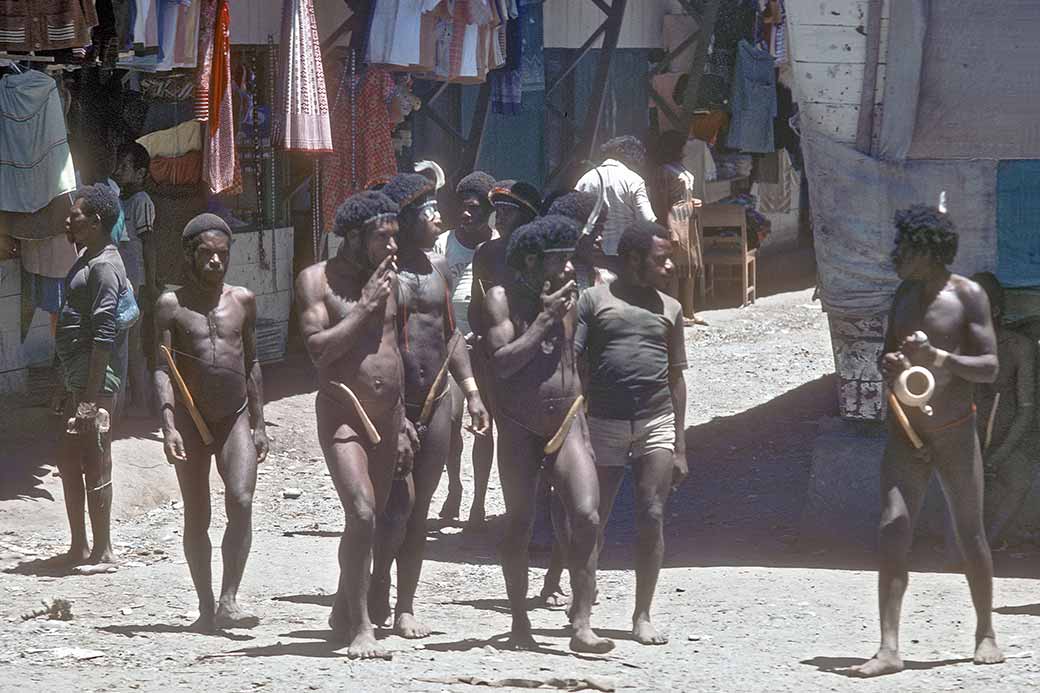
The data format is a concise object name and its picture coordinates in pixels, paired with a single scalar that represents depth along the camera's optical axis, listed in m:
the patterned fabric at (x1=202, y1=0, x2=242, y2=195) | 21.66
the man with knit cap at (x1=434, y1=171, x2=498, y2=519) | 18.39
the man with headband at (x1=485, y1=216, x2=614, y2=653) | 13.45
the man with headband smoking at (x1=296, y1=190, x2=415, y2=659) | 13.15
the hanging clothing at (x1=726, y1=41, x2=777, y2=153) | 37.84
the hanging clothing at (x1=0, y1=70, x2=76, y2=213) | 19.94
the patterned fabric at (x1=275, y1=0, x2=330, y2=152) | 23.02
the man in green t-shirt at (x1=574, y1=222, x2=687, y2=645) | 13.97
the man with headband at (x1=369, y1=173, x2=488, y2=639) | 14.02
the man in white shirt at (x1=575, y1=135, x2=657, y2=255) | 22.83
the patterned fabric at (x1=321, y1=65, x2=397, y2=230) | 25.28
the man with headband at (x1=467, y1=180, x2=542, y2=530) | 17.33
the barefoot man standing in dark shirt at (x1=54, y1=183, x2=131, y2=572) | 16.30
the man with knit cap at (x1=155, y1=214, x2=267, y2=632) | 14.31
